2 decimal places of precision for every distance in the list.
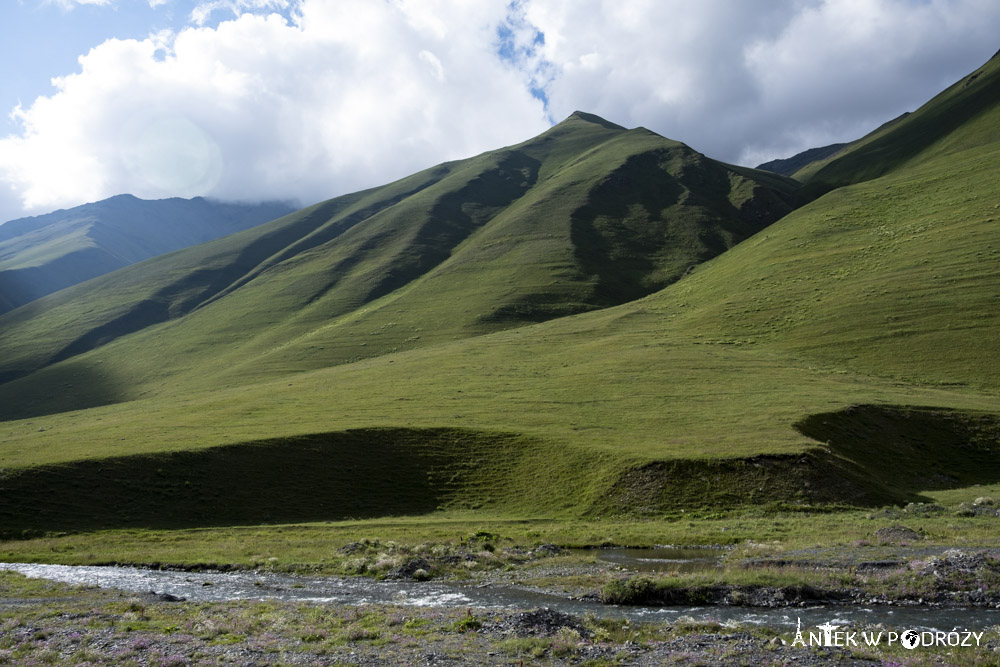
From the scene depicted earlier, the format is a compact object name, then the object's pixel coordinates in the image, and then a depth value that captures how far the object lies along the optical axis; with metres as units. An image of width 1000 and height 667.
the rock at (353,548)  39.97
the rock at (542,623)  23.09
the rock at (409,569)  34.78
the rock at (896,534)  34.84
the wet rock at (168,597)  30.47
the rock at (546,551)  38.20
